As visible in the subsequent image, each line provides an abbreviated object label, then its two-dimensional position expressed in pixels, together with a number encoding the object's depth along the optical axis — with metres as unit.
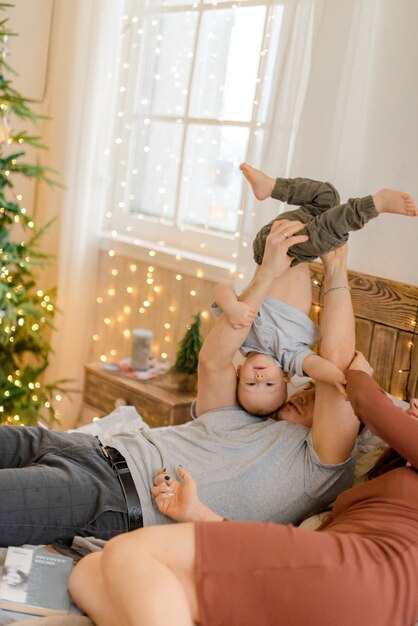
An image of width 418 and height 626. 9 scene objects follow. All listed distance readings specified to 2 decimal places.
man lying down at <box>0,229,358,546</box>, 1.82
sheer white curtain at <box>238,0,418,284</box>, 2.44
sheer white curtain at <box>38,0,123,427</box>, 3.53
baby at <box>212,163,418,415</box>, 1.96
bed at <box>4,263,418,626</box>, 2.32
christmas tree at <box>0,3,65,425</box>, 3.16
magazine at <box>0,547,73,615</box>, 1.54
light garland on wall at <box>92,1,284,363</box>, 3.38
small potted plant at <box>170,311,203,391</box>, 2.99
